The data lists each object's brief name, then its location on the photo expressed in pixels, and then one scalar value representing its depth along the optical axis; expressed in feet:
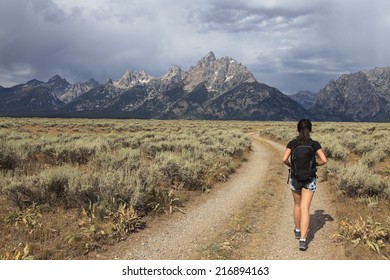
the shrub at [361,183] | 41.16
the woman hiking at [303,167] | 26.99
